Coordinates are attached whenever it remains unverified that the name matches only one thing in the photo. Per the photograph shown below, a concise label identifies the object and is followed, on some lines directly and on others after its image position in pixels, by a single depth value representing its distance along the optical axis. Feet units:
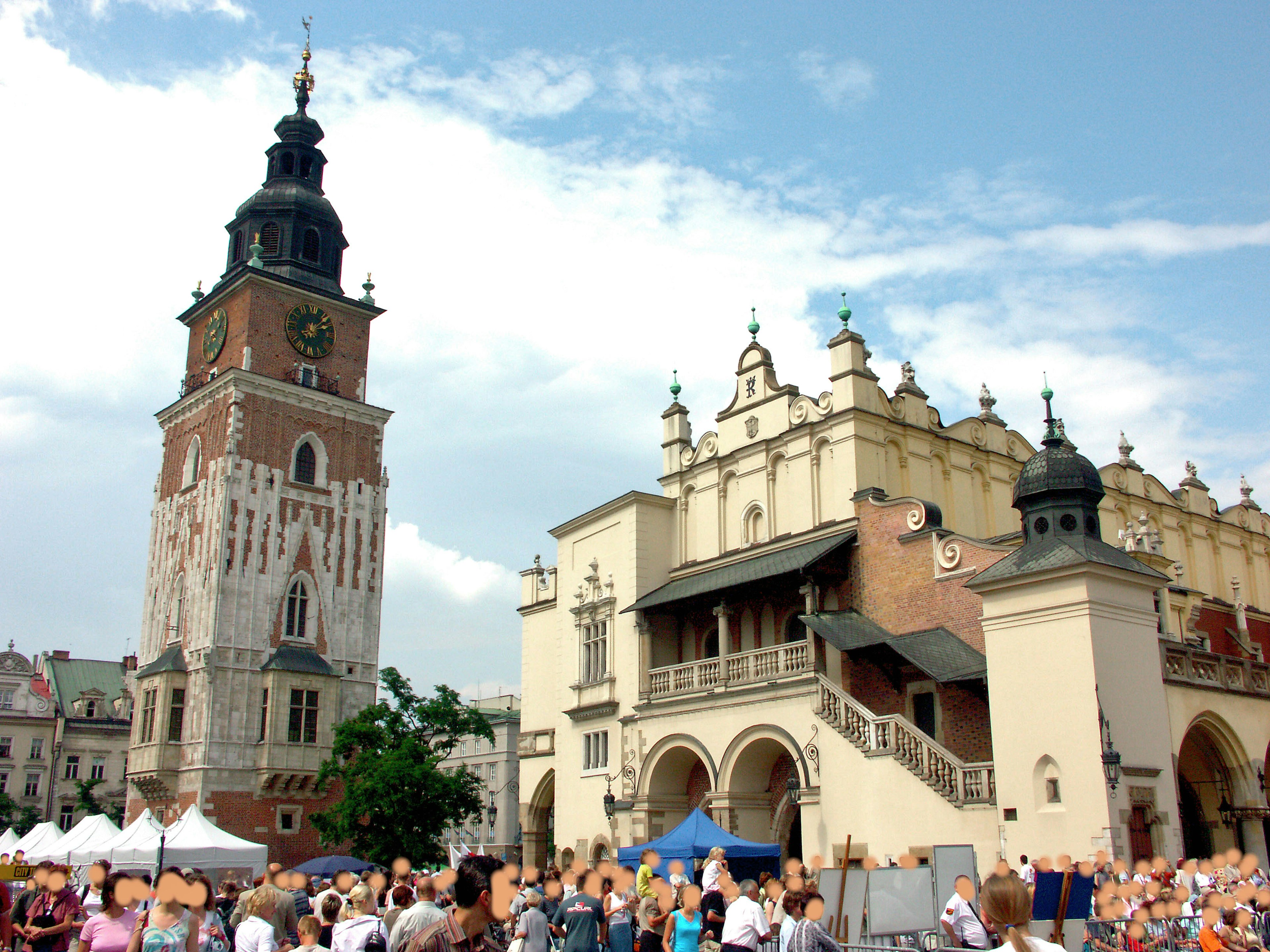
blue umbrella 92.48
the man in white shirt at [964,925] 37.04
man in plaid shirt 17.90
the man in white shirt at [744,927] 34.32
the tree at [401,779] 119.14
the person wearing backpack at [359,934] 28.22
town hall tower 144.25
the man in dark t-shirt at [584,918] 34.99
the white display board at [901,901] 39.65
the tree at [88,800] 198.80
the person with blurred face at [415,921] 23.09
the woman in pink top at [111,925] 27.14
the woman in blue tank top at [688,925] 36.55
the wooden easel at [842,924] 41.88
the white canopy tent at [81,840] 76.02
